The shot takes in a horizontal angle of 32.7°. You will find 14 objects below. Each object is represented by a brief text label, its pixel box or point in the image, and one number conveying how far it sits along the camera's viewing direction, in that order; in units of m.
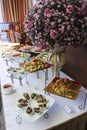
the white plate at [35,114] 0.74
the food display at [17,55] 1.43
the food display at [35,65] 1.11
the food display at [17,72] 1.14
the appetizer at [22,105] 0.82
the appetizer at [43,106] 0.81
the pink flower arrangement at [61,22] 0.86
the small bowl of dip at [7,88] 0.99
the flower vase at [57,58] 1.08
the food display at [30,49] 1.59
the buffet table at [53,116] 0.75
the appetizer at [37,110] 0.78
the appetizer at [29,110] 0.77
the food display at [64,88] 0.87
